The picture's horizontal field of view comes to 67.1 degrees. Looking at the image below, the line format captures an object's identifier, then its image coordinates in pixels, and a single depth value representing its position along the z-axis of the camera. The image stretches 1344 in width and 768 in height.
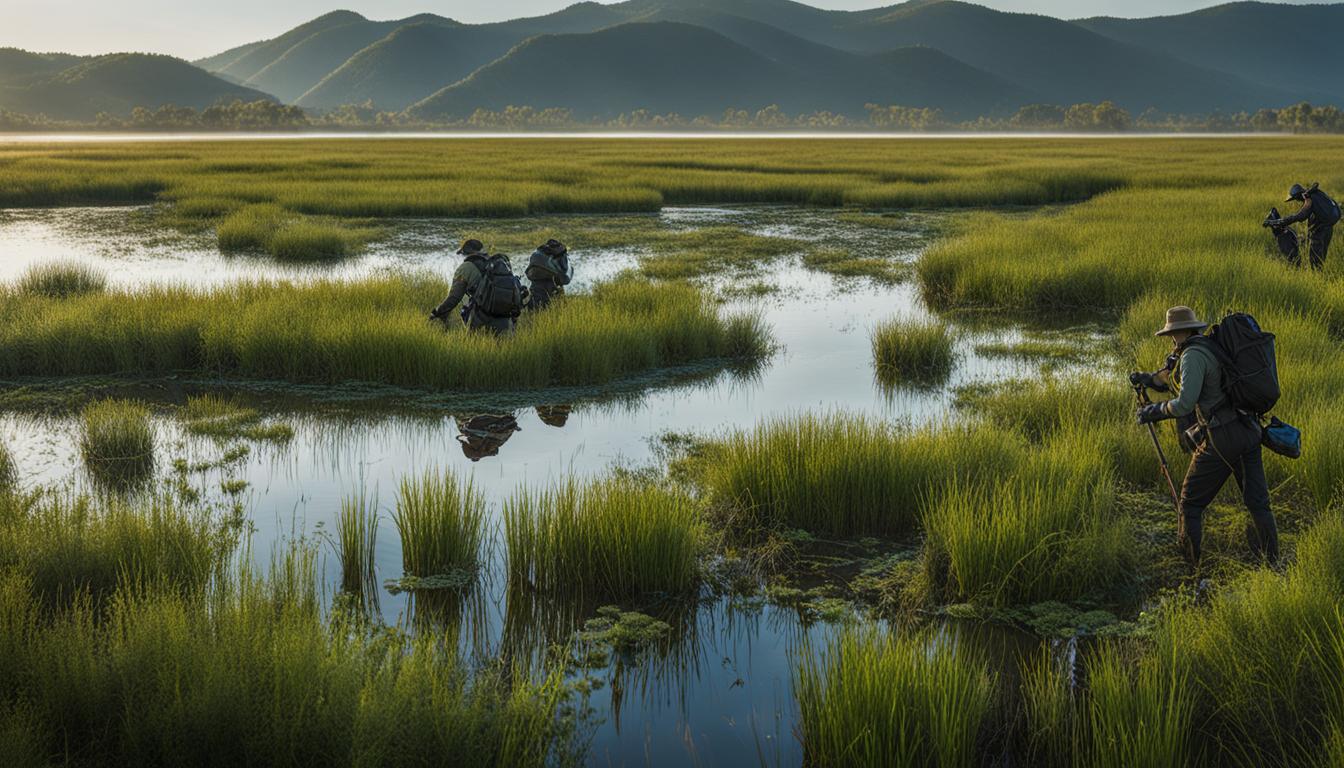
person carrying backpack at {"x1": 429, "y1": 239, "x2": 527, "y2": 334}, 12.04
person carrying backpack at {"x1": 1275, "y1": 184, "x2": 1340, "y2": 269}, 15.12
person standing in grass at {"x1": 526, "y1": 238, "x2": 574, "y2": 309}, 13.73
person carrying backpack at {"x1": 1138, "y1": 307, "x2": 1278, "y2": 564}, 6.01
